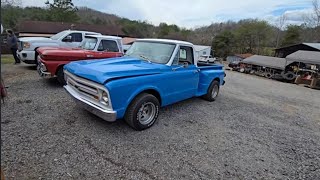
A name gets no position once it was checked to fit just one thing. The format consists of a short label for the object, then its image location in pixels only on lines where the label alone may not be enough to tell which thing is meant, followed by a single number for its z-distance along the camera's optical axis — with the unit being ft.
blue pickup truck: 12.46
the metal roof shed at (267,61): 68.03
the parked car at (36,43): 29.78
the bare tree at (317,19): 135.73
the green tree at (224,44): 150.00
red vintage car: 20.99
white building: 118.42
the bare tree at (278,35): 150.41
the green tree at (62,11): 132.87
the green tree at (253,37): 149.07
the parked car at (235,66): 85.71
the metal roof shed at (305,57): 56.42
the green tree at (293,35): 136.36
